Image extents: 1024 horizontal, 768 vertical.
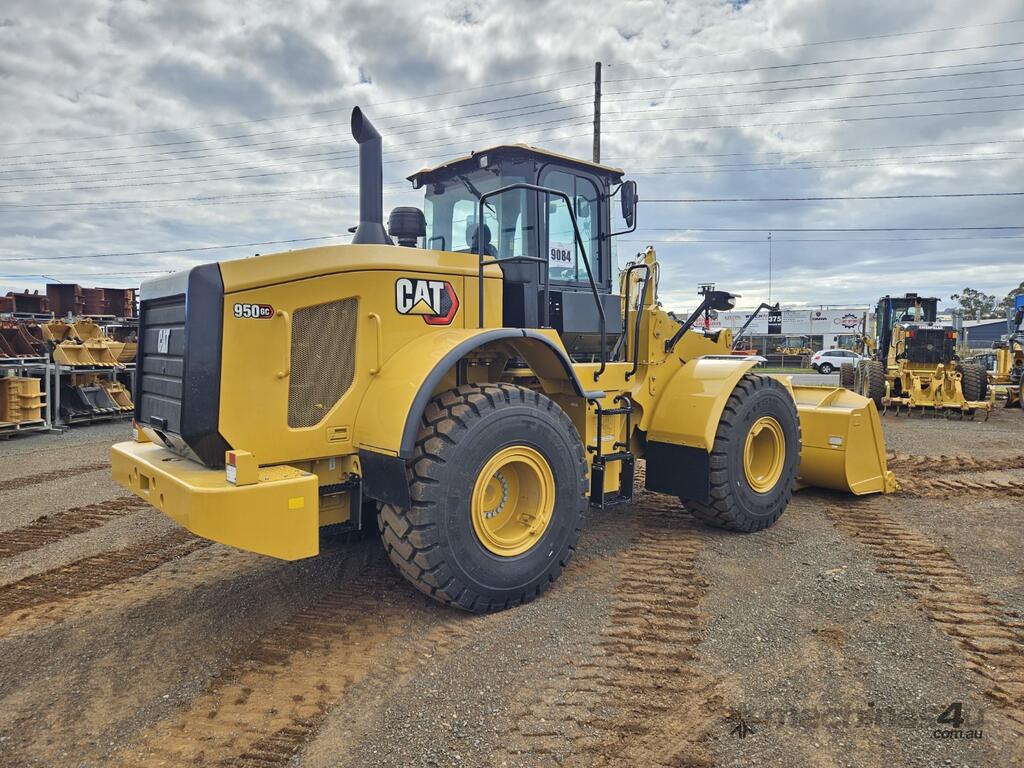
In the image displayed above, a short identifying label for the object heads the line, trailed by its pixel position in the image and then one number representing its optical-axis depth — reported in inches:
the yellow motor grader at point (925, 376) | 542.3
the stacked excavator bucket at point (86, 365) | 502.6
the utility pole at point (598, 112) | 725.9
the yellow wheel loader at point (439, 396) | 128.4
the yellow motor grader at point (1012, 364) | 623.8
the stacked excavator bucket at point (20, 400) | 439.5
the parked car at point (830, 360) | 1375.5
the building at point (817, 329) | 1817.5
